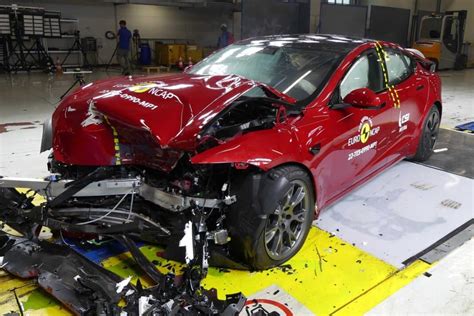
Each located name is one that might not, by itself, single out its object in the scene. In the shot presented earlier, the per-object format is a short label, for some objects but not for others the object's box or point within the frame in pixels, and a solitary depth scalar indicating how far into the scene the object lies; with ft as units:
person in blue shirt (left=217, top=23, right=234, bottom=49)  39.86
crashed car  7.48
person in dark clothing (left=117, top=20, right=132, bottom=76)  42.14
